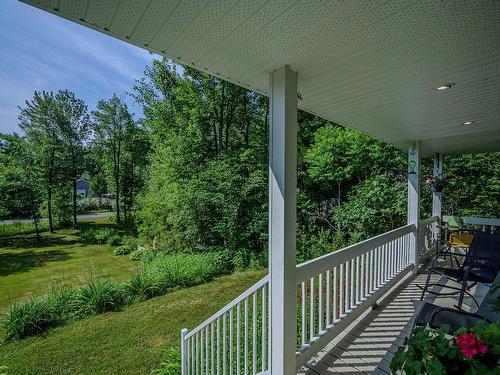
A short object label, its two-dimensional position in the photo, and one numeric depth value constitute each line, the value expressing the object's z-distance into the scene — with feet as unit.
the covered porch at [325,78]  4.28
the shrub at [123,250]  38.27
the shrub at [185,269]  22.58
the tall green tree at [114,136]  54.95
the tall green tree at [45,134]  48.01
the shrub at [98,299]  18.62
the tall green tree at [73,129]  51.83
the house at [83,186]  104.94
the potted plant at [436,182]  17.62
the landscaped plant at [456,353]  3.37
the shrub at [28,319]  16.22
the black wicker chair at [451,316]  6.73
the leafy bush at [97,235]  45.11
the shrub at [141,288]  20.42
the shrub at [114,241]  43.30
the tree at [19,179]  40.40
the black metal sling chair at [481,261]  10.52
